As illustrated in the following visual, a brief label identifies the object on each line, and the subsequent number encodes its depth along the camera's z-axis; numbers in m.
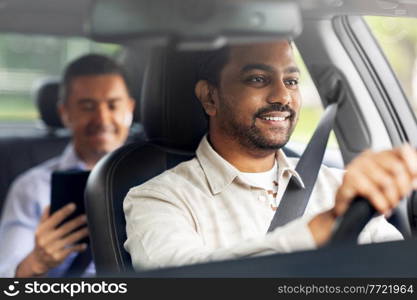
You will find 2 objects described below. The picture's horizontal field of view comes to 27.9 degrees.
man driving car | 1.68
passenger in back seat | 2.25
